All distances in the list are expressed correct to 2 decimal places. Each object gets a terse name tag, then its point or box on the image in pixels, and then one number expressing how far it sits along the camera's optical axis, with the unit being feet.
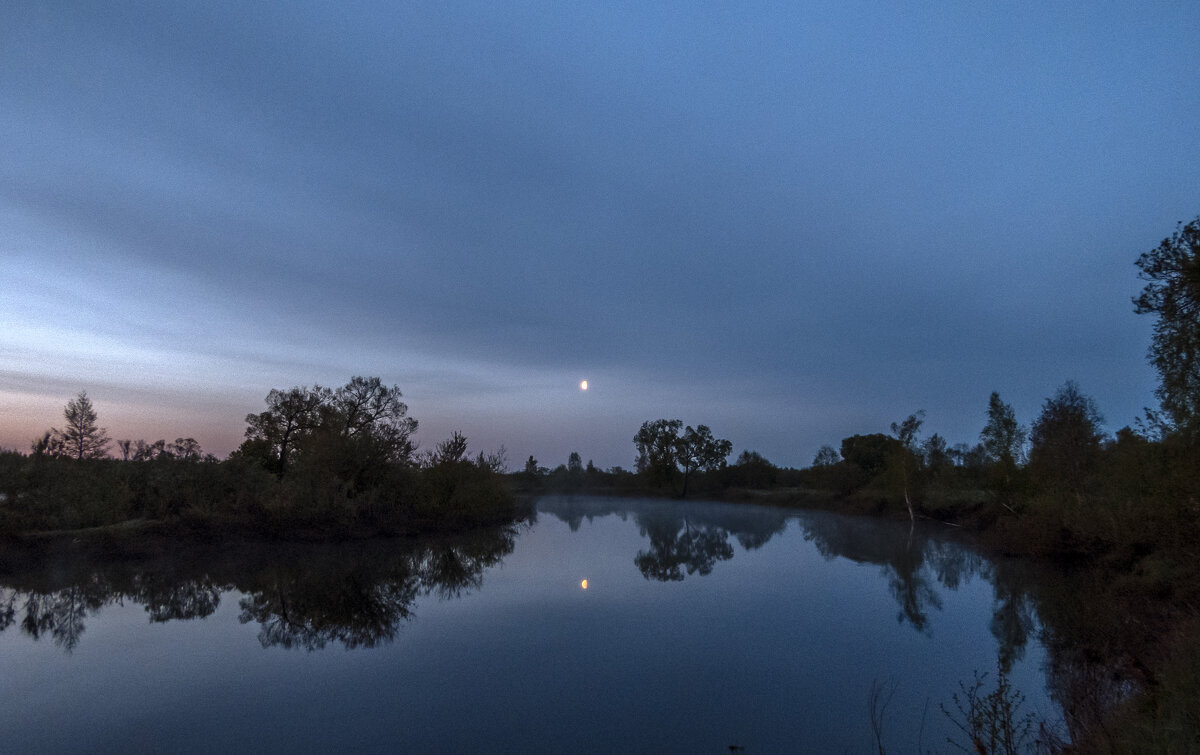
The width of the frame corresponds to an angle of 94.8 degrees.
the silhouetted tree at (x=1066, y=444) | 75.00
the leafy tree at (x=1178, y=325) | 32.12
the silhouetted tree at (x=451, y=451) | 96.89
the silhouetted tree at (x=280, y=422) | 116.88
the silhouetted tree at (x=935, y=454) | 141.28
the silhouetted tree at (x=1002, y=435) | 96.58
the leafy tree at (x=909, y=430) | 126.52
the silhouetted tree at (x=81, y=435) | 103.24
